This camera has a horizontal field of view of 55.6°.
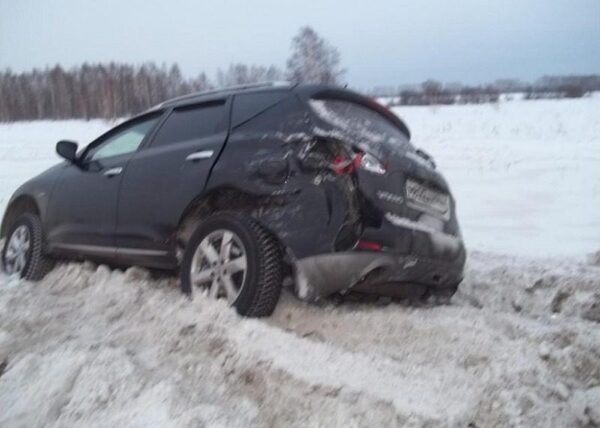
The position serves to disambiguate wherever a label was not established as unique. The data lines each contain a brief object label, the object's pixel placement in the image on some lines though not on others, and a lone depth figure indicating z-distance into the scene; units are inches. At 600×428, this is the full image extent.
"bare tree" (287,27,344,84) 1705.0
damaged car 128.3
